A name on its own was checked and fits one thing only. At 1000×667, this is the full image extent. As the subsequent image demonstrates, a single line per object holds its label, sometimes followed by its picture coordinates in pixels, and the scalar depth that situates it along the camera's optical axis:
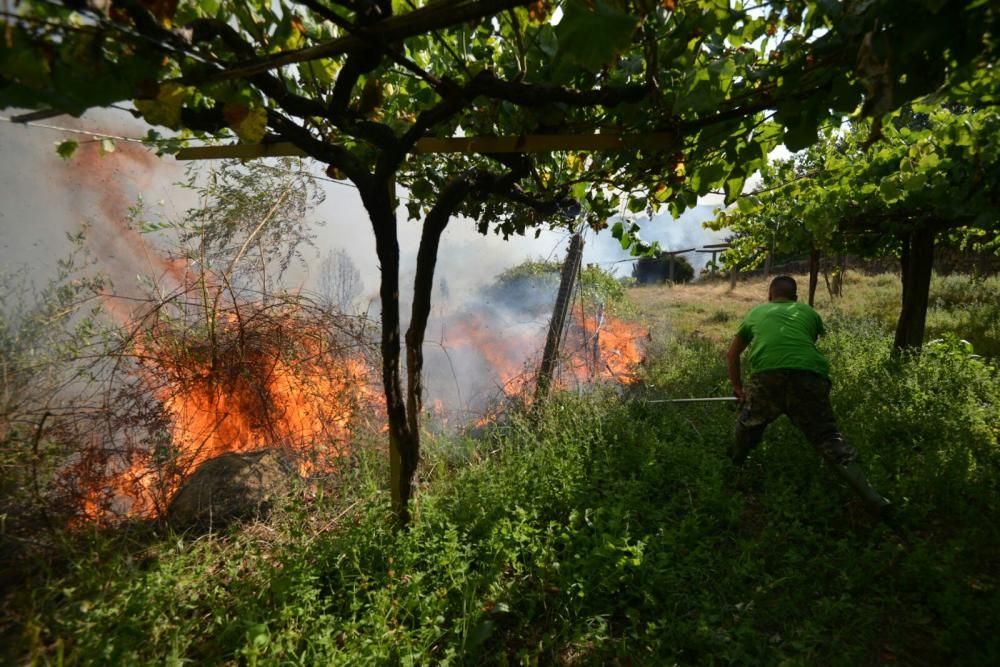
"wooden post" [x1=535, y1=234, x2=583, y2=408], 5.61
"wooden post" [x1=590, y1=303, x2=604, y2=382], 6.43
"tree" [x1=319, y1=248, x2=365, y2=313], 6.87
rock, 3.12
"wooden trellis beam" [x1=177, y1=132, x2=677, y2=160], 2.31
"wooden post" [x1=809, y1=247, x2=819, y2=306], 9.59
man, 3.52
